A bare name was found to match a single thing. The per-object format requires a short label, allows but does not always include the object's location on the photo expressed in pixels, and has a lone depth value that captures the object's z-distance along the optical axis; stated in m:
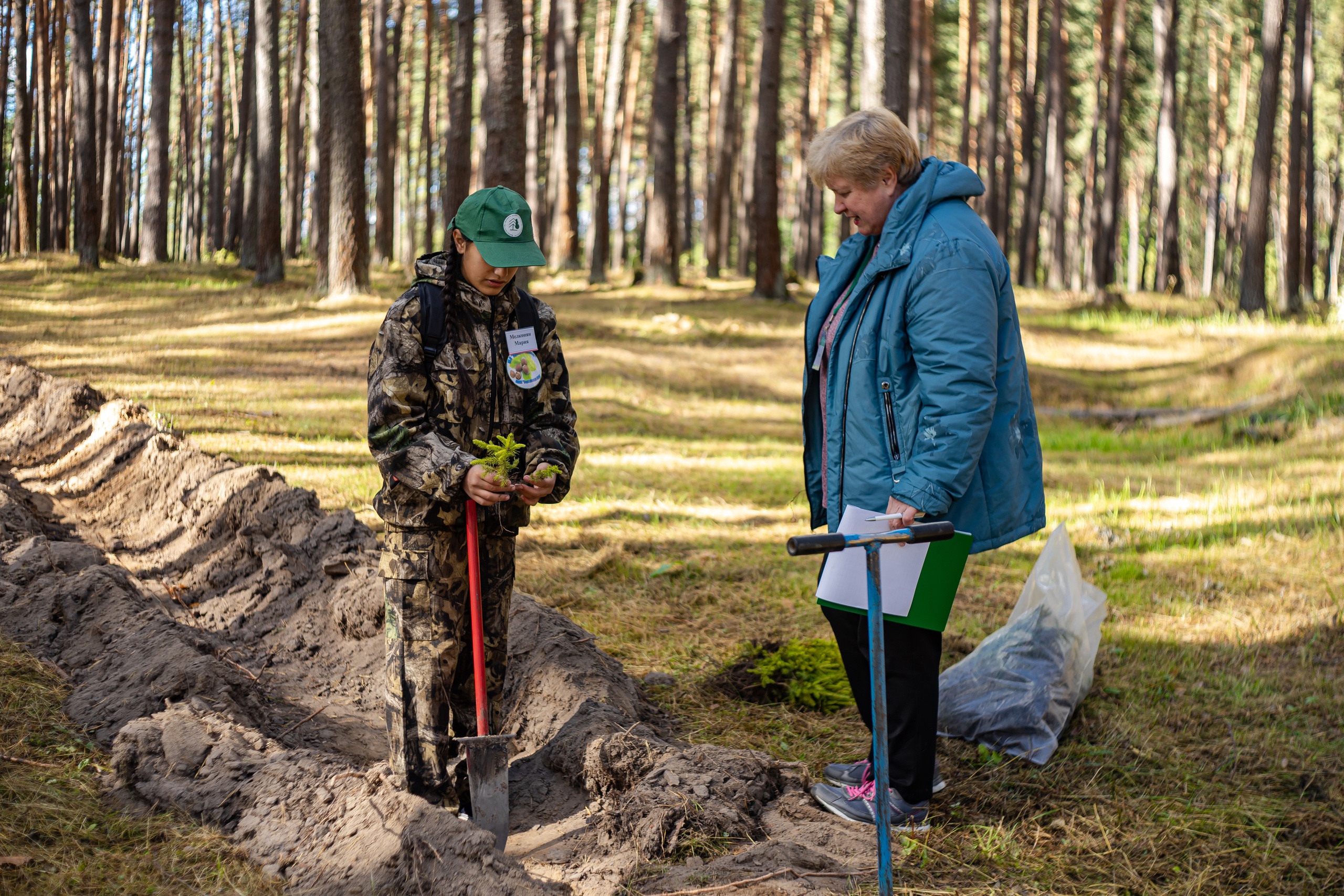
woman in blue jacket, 3.03
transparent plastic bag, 4.14
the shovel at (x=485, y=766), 3.29
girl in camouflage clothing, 3.16
